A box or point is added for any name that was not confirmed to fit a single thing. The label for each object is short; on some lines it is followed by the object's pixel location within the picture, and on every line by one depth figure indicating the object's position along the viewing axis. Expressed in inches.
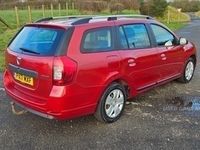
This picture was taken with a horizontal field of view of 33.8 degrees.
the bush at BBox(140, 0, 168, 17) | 1302.9
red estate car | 168.9
